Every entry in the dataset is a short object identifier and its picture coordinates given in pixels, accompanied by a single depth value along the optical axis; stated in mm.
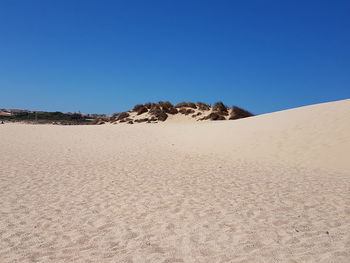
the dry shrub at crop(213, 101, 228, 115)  35072
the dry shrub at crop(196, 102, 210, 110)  38031
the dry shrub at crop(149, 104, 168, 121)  36075
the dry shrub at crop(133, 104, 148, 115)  40762
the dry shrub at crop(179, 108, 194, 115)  37281
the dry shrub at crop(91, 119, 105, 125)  42406
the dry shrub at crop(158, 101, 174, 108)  39631
